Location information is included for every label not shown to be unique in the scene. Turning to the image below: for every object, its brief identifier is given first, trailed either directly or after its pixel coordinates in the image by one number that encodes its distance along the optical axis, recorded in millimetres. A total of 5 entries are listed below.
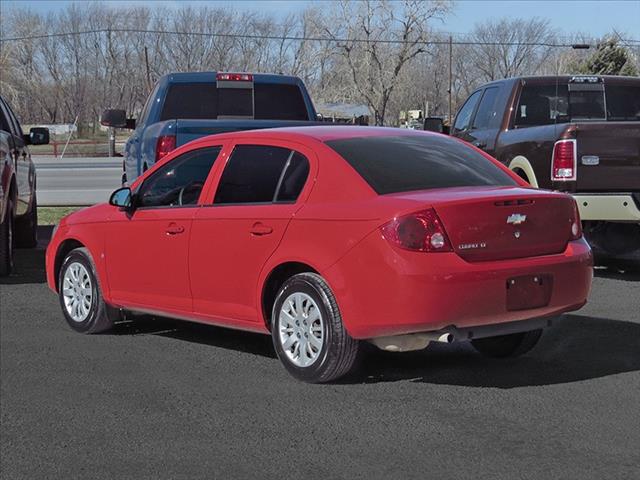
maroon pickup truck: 9234
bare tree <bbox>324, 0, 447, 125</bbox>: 69938
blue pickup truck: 11430
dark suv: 9461
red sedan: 5168
